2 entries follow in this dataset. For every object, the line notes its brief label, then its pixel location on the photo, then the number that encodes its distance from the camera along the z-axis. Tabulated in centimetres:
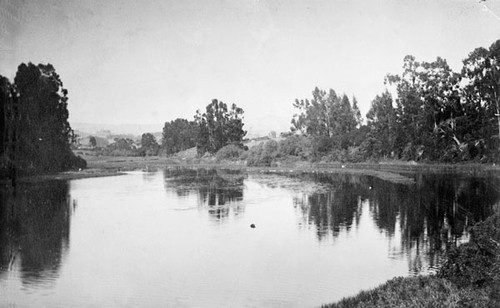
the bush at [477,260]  932
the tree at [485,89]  2359
